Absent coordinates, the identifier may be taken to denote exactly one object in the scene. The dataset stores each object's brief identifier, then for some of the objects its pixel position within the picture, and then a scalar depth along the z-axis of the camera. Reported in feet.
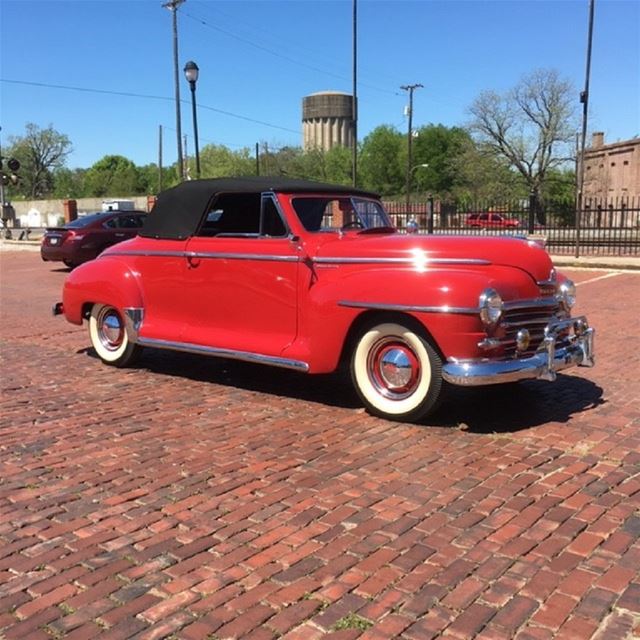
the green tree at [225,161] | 272.02
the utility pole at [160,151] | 191.74
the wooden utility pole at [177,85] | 78.59
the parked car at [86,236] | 55.67
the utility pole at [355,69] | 91.86
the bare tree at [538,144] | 171.94
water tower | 354.74
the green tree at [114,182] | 334.65
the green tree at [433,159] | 271.28
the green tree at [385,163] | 285.43
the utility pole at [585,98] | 63.31
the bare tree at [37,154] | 322.14
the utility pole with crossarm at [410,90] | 166.20
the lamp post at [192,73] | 72.08
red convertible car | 14.94
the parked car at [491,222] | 92.12
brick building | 185.16
